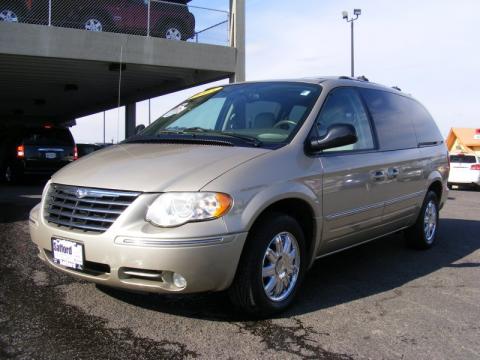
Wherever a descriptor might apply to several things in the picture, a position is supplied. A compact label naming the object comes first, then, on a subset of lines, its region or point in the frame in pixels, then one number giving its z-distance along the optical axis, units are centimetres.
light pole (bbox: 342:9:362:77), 2189
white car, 1869
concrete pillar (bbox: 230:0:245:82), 1487
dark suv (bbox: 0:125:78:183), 1334
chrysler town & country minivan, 323
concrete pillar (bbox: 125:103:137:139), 2113
